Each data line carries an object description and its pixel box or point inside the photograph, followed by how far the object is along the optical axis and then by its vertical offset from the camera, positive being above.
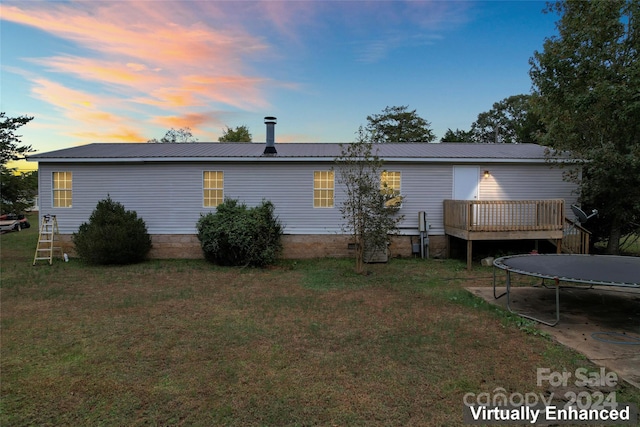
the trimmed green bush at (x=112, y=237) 9.79 -0.70
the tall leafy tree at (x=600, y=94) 8.69 +3.06
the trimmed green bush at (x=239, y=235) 9.59 -0.65
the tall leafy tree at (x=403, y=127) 35.34 +9.00
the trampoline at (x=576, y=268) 4.89 -0.98
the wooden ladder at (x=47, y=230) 10.67 -0.53
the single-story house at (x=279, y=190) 11.07 +0.74
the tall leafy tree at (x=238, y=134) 36.41 +8.52
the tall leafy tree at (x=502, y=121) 37.91 +10.71
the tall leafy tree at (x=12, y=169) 23.05 +3.25
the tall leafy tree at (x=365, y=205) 8.45 +0.16
